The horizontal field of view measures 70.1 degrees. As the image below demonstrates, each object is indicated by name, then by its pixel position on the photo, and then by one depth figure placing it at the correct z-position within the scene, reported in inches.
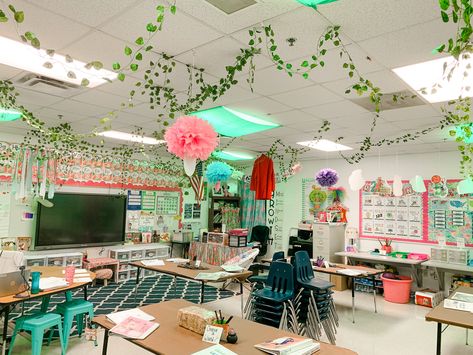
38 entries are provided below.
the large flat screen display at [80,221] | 245.4
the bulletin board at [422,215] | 243.9
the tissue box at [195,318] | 88.6
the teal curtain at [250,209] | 354.9
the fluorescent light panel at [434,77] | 109.5
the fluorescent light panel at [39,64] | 106.7
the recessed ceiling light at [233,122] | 167.9
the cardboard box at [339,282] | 264.4
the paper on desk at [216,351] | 75.8
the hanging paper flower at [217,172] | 179.3
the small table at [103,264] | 249.1
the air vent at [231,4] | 78.5
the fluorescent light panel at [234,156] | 292.1
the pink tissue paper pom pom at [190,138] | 80.2
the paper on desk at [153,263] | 194.5
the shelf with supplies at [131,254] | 272.7
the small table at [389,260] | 240.1
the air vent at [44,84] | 128.2
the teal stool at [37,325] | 123.1
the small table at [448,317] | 103.8
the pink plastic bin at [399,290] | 236.7
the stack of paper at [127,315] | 95.5
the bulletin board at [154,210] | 301.3
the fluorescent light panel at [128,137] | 229.8
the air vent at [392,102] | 137.1
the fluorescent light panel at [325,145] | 236.5
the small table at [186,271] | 170.7
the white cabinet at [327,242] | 276.3
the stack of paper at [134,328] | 85.6
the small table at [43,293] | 116.3
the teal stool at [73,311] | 139.7
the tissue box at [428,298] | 227.6
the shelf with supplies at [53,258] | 228.5
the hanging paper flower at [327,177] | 243.1
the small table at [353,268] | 191.8
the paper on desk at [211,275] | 160.9
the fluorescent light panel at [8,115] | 174.9
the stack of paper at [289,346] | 75.4
